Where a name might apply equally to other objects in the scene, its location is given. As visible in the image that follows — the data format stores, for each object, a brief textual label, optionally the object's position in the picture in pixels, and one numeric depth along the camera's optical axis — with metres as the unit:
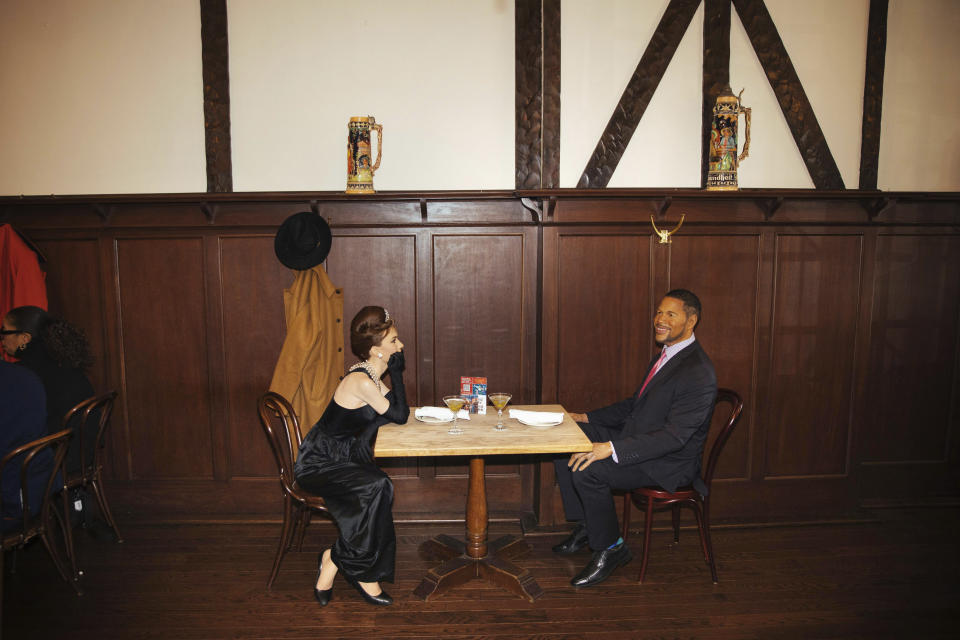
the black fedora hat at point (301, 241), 3.54
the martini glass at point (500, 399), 3.14
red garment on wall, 3.61
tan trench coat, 3.60
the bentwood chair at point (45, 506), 2.68
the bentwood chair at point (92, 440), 3.21
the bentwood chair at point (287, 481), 3.02
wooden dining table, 2.78
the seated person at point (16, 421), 2.72
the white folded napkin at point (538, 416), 3.14
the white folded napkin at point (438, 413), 3.21
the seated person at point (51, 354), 3.27
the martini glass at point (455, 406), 3.00
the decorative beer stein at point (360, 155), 3.56
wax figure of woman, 2.87
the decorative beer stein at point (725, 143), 3.62
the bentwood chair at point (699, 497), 3.13
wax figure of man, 3.05
